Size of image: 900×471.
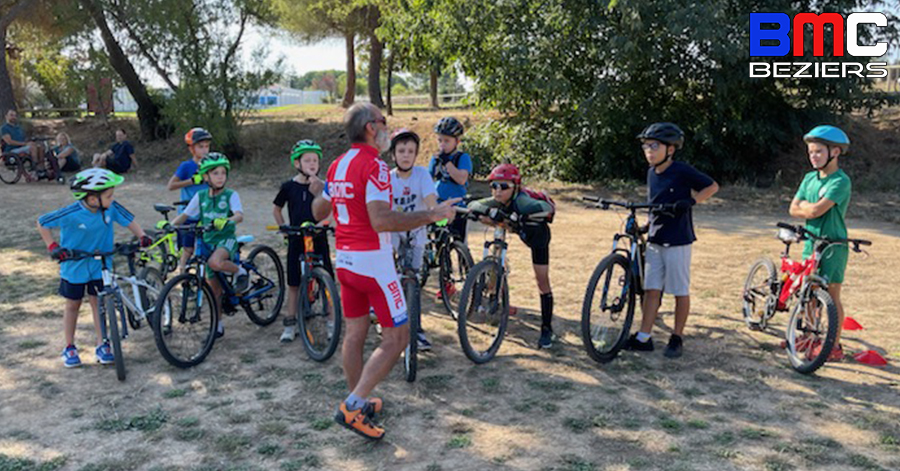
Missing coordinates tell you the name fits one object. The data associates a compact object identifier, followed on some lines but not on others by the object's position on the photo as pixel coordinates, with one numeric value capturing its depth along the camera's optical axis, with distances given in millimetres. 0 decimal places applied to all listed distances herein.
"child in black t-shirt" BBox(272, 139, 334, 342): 6414
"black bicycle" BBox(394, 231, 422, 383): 5445
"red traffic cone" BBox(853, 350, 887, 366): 6008
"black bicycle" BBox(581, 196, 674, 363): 5953
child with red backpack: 6113
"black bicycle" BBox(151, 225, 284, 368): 5983
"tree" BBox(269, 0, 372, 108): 27938
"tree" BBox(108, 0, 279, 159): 22109
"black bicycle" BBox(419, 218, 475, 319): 7129
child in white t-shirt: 6098
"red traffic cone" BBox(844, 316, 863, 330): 6763
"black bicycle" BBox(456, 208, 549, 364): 6043
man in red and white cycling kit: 4258
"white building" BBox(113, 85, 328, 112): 23359
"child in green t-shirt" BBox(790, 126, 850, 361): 5672
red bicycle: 5598
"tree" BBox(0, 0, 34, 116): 24469
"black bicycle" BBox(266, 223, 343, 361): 6008
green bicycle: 7442
